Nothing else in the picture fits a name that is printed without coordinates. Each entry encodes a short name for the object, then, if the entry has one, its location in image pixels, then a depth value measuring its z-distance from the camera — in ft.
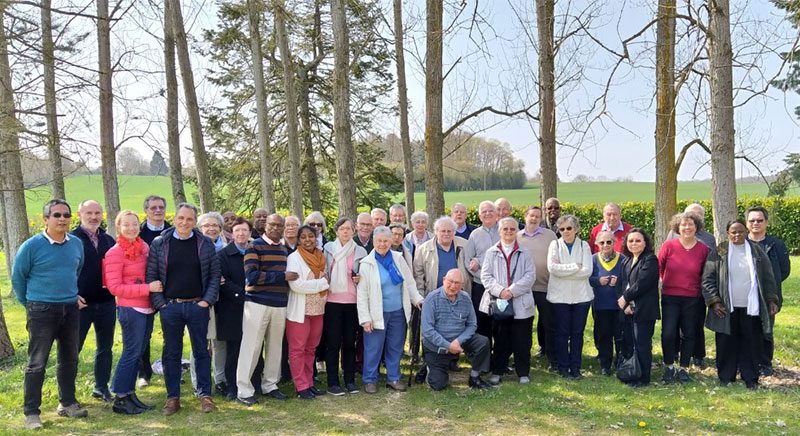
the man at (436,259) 20.79
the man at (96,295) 17.90
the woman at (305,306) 18.66
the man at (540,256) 21.30
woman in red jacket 16.65
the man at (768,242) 19.25
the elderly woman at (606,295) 20.38
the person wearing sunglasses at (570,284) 20.21
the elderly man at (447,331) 19.69
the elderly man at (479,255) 21.39
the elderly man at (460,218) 23.25
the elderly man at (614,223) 22.41
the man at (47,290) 15.98
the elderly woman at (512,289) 19.95
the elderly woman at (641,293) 19.24
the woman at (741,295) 18.90
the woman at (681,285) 19.66
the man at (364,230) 21.39
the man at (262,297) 18.05
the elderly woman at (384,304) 19.52
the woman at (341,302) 19.60
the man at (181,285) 16.87
